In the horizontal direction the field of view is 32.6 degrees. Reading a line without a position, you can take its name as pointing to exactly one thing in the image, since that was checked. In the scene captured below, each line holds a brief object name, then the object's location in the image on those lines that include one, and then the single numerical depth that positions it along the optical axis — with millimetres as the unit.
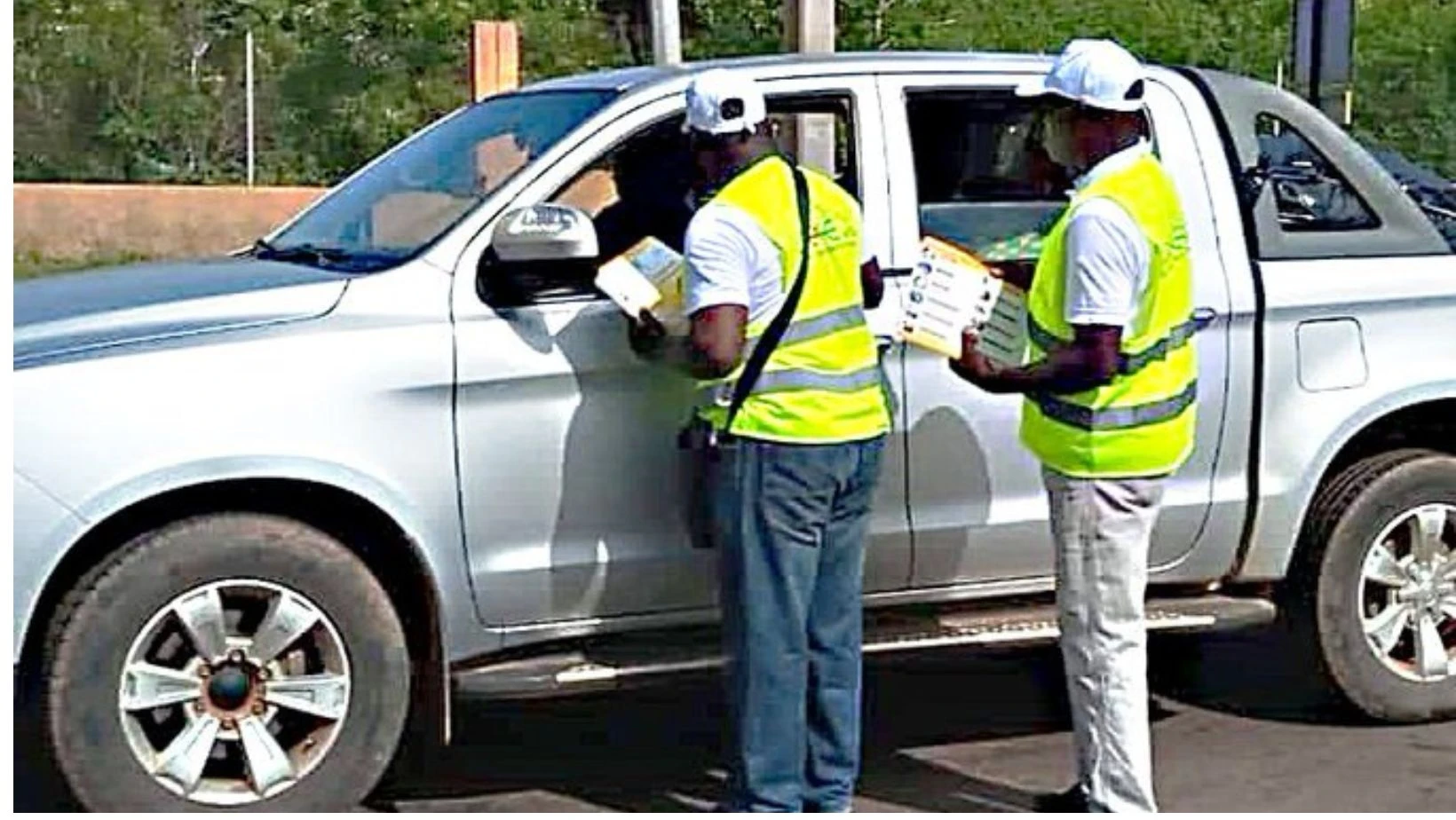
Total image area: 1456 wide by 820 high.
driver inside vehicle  6180
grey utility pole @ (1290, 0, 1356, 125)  16094
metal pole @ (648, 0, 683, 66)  10891
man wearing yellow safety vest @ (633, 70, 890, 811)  5453
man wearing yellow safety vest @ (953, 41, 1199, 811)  5566
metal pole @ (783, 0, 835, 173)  10305
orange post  21797
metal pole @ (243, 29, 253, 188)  25109
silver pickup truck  5594
